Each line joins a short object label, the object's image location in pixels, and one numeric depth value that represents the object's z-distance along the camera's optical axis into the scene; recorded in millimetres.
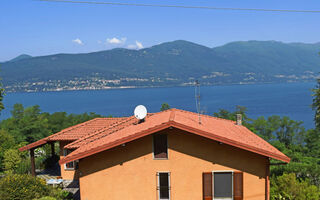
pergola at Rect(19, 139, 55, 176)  18969
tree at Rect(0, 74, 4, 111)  27169
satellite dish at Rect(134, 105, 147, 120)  15219
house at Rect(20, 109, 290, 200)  12023
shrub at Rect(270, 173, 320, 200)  13396
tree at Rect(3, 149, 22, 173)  25016
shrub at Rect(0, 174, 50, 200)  12625
